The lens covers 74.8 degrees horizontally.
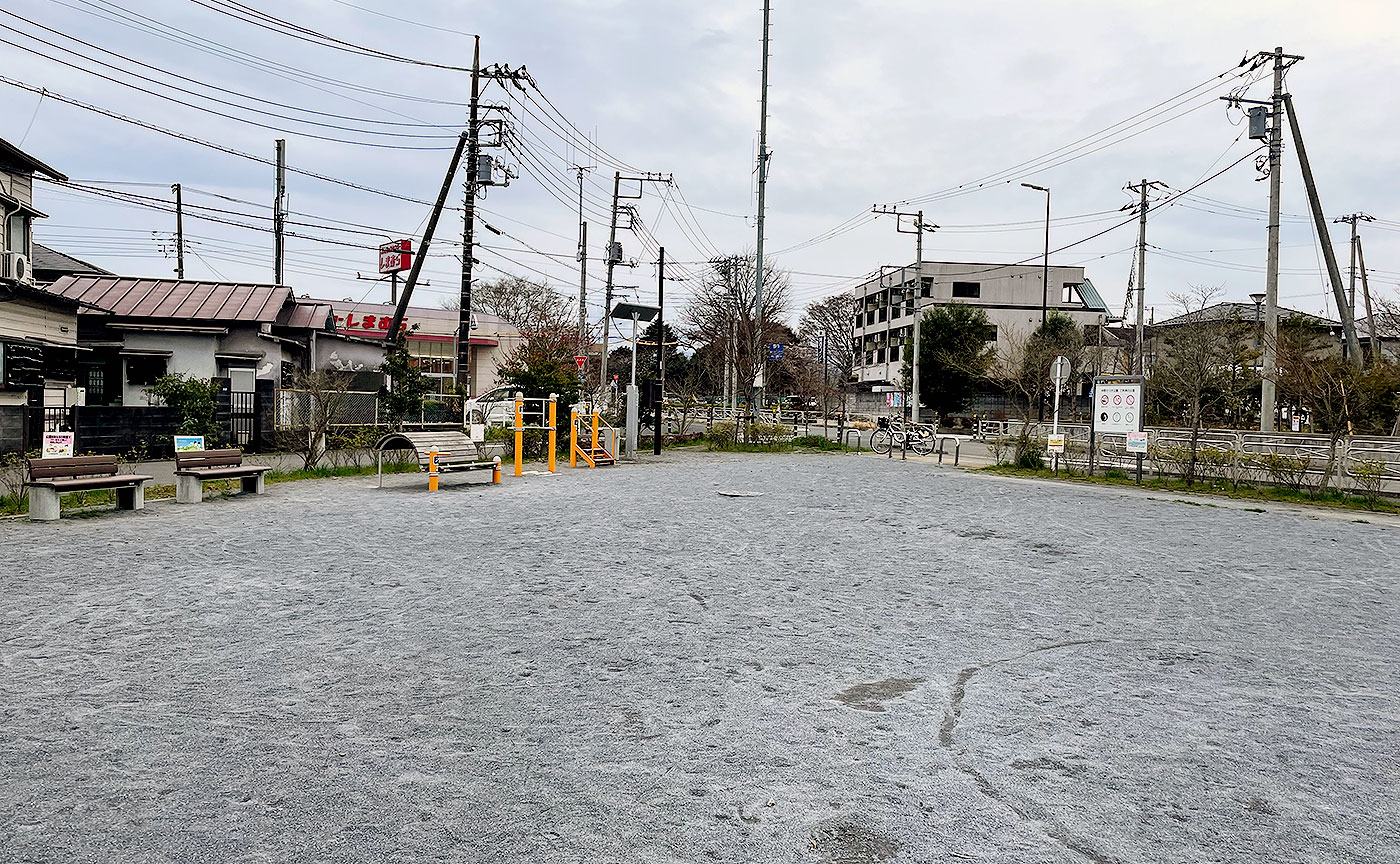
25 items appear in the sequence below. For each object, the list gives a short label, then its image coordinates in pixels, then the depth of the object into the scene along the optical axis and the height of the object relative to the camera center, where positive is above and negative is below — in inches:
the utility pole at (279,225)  1219.2 +232.2
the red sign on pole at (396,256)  1577.3 +254.8
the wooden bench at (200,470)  467.8 -38.4
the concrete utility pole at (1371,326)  1008.9 +120.2
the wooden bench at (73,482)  390.3 -38.7
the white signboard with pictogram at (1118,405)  716.0 +9.0
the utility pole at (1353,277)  1690.5 +266.2
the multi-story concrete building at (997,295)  2544.3 +339.9
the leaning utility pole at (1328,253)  823.1 +153.6
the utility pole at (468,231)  934.4 +175.1
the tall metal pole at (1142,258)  1331.1 +249.6
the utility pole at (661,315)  963.3 +98.7
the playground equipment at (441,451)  564.4 -31.3
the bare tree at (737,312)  1557.6 +204.1
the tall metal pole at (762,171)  1273.4 +350.3
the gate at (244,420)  767.7 -19.0
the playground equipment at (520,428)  681.0 -18.8
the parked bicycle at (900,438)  1101.1 -32.4
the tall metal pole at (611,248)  1397.0 +257.0
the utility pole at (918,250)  1471.2 +273.5
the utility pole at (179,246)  1445.6 +238.6
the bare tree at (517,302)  2388.0 +267.9
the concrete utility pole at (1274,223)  842.2 +182.7
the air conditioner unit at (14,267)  775.1 +107.4
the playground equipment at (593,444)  788.6 -35.1
